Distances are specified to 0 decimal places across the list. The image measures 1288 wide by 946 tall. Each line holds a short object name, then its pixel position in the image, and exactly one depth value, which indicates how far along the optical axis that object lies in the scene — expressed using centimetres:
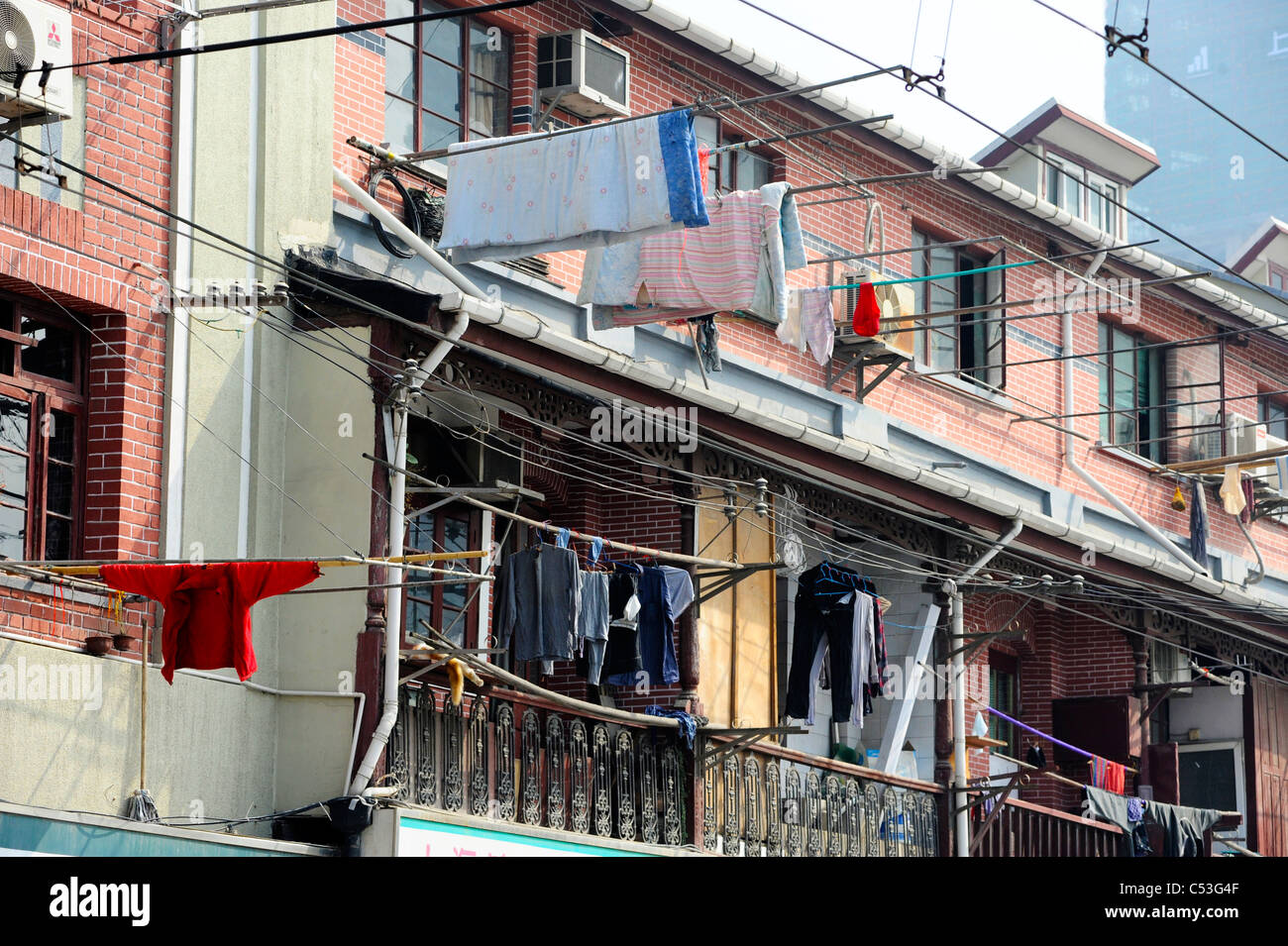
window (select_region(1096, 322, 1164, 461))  2478
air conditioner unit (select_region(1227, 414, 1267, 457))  2583
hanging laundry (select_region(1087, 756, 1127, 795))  2245
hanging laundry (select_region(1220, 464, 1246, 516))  2497
